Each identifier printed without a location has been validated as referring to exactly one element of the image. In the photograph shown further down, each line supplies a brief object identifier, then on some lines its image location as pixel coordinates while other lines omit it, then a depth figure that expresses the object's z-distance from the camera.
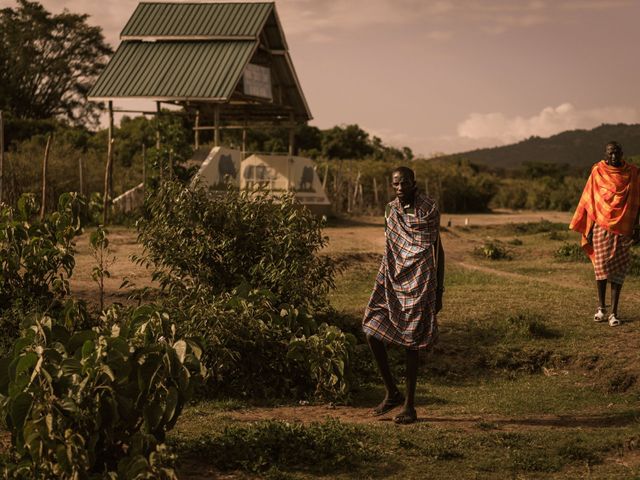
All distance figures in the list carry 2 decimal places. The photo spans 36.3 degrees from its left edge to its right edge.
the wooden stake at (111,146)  20.47
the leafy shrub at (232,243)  8.89
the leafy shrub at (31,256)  8.31
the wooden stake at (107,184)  20.14
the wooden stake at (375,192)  29.39
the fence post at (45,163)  17.13
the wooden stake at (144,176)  20.69
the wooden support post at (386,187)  30.44
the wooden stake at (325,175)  26.89
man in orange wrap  10.05
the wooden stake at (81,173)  20.18
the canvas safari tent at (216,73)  21.31
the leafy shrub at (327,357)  7.38
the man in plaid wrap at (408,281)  6.68
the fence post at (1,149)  13.81
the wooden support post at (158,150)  19.61
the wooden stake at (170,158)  19.41
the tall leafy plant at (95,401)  4.62
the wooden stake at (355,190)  28.81
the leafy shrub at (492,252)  16.73
